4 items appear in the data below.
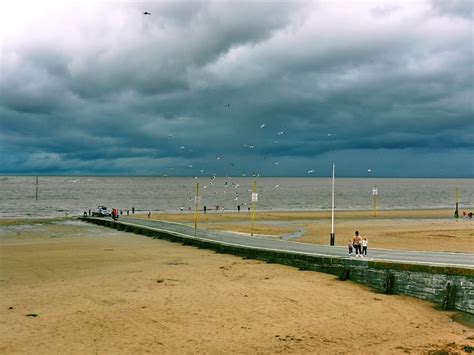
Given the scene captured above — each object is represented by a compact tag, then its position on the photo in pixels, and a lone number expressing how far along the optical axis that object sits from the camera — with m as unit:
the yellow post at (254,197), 38.60
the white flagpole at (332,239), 32.44
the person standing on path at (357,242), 25.09
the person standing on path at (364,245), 25.54
